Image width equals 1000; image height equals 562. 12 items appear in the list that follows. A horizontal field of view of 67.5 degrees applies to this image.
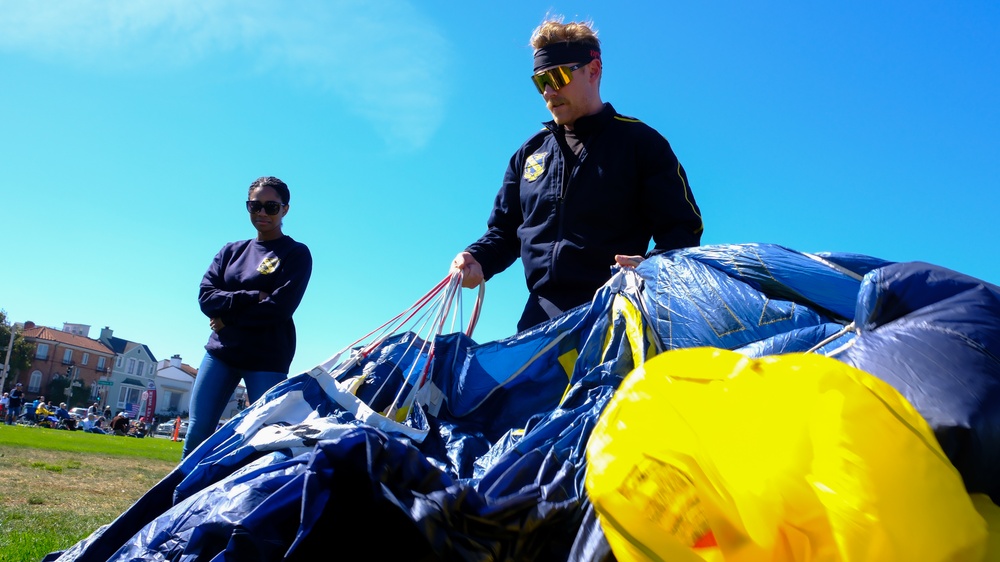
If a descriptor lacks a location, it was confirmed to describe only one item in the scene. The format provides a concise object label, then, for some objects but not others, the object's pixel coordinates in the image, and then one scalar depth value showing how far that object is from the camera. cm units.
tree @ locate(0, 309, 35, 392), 4892
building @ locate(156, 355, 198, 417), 6881
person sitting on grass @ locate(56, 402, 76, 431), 3144
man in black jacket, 266
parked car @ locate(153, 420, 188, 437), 4340
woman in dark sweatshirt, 380
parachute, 132
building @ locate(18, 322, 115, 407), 6169
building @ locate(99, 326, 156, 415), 6912
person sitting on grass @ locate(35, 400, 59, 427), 3036
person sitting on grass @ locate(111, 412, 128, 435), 3112
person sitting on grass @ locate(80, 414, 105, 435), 3111
